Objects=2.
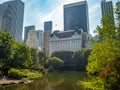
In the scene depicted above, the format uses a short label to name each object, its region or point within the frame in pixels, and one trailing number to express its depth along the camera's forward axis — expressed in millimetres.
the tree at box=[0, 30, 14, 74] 24769
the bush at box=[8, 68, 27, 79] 23266
